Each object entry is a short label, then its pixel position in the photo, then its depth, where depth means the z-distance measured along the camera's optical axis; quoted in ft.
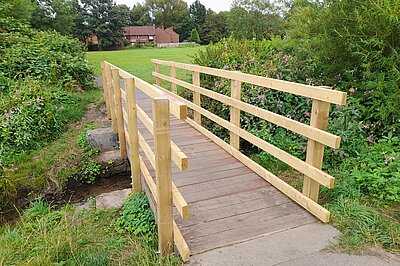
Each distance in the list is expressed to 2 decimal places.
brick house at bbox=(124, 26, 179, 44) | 216.74
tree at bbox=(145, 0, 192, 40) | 223.71
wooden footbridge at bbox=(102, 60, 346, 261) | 7.78
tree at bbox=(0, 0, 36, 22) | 33.84
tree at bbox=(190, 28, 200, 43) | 187.47
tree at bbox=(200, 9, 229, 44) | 183.91
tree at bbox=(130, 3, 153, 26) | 229.45
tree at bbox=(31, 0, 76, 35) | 78.31
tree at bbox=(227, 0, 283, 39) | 98.78
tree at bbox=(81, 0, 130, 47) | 154.20
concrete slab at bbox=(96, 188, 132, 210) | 12.74
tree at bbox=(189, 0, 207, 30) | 215.92
